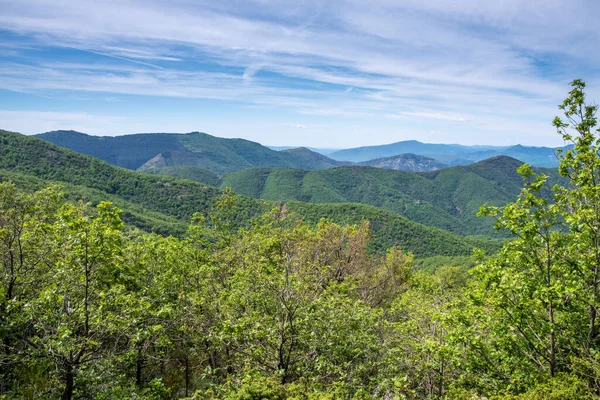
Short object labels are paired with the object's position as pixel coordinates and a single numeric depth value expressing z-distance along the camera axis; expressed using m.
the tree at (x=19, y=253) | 13.59
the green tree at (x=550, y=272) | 10.86
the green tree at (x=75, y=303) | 11.15
